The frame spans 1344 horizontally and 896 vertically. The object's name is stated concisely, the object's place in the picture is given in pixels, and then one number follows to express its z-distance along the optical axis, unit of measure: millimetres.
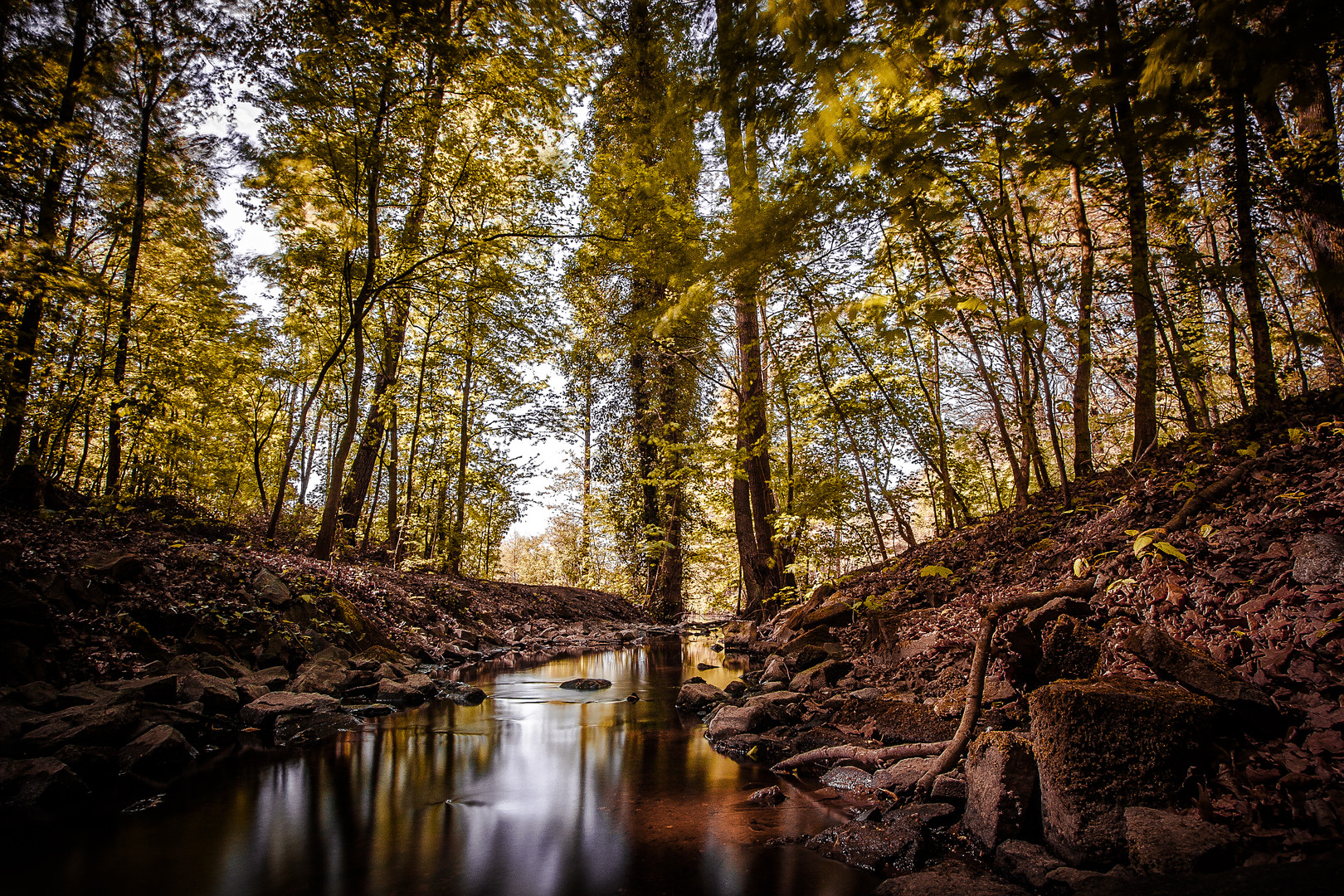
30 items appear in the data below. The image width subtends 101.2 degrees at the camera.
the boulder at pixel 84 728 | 3758
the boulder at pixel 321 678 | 6090
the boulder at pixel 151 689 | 4715
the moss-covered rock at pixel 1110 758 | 2355
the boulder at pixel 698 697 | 6289
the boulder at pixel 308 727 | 4988
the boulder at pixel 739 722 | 4949
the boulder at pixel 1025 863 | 2330
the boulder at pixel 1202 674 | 2498
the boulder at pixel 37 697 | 4281
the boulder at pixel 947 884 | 2232
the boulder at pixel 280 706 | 5199
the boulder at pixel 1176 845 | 1973
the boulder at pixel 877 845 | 2719
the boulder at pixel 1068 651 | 3611
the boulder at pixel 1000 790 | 2623
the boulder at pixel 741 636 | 11156
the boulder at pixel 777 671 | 6492
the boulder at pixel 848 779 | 3590
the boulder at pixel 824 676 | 5871
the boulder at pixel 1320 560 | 2936
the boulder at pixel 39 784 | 3332
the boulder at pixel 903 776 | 3297
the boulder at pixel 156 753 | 3989
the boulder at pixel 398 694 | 6453
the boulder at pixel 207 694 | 5098
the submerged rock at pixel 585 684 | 7637
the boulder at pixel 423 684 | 6789
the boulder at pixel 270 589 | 7094
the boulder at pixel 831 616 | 7723
